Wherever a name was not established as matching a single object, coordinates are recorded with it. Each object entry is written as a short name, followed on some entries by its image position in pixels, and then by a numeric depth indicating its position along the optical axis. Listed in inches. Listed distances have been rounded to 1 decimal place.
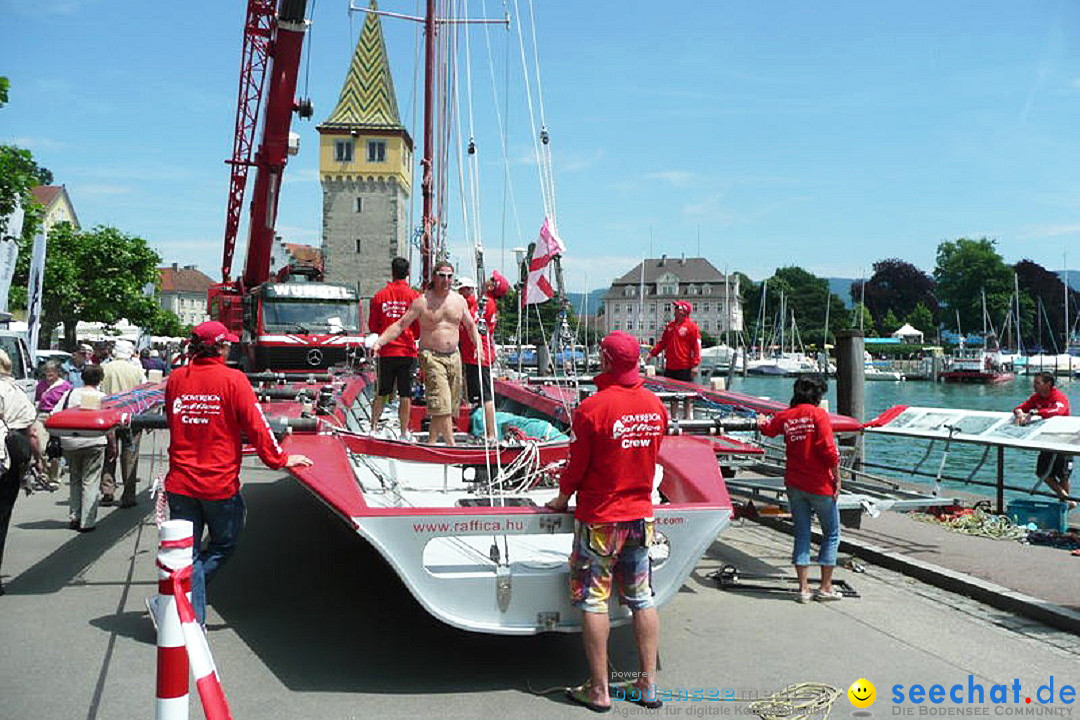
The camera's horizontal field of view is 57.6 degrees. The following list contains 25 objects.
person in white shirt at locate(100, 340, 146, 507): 409.7
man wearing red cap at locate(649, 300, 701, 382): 516.1
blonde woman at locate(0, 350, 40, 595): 253.6
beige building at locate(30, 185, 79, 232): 2851.9
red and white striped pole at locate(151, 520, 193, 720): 117.2
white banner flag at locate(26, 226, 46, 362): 708.7
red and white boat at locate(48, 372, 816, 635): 199.6
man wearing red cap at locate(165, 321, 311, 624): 209.6
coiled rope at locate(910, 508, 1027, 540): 378.0
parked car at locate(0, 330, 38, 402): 637.9
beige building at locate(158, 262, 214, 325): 4542.3
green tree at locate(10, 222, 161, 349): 1765.5
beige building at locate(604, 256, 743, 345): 5187.0
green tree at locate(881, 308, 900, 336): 4601.4
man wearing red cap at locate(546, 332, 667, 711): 188.9
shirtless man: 322.0
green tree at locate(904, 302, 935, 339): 4478.3
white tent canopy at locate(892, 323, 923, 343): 4025.6
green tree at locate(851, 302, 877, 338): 4510.6
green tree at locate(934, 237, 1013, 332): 4168.3
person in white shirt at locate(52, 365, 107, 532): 345.7
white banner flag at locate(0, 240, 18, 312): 761.6
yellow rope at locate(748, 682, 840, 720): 186.5
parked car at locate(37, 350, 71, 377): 1007.9
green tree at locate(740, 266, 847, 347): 4665.4
